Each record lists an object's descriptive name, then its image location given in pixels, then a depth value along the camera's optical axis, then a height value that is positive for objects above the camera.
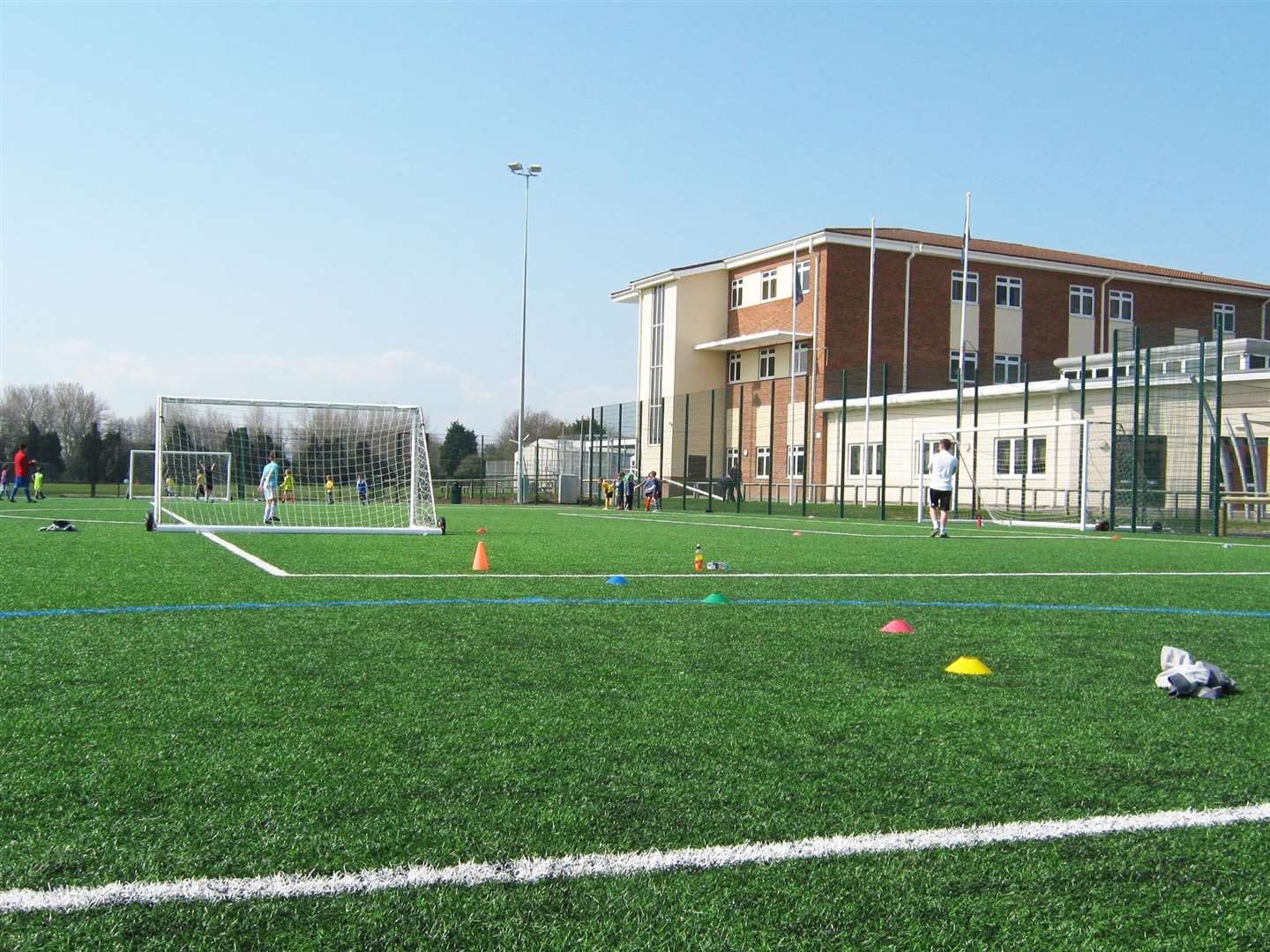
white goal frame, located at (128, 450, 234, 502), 32.51 +0.35
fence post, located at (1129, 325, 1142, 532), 20.58 +1.30
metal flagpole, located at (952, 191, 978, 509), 40.53 +8.35
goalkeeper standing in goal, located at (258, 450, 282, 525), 21.05 -0.35
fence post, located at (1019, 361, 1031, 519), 26.50 -0.23
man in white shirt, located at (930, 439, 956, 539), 18.28 -0.15
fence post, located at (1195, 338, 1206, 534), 20.31 +0.12
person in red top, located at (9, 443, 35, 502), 31.52 -0.13
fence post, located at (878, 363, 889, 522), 25.78 -0.23
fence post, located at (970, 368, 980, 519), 26.80 -0.24
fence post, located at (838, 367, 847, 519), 28.70 +0.15
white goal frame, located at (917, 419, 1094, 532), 22.44 +0.04
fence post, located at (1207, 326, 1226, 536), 20.02 +0.28
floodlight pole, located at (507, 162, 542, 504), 43.16 +2.38
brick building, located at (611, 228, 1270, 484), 43.59 +6.63
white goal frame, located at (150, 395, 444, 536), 16.88 -0.31
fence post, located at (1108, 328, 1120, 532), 21.47 +2.01
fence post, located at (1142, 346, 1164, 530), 21.03 +1.17
